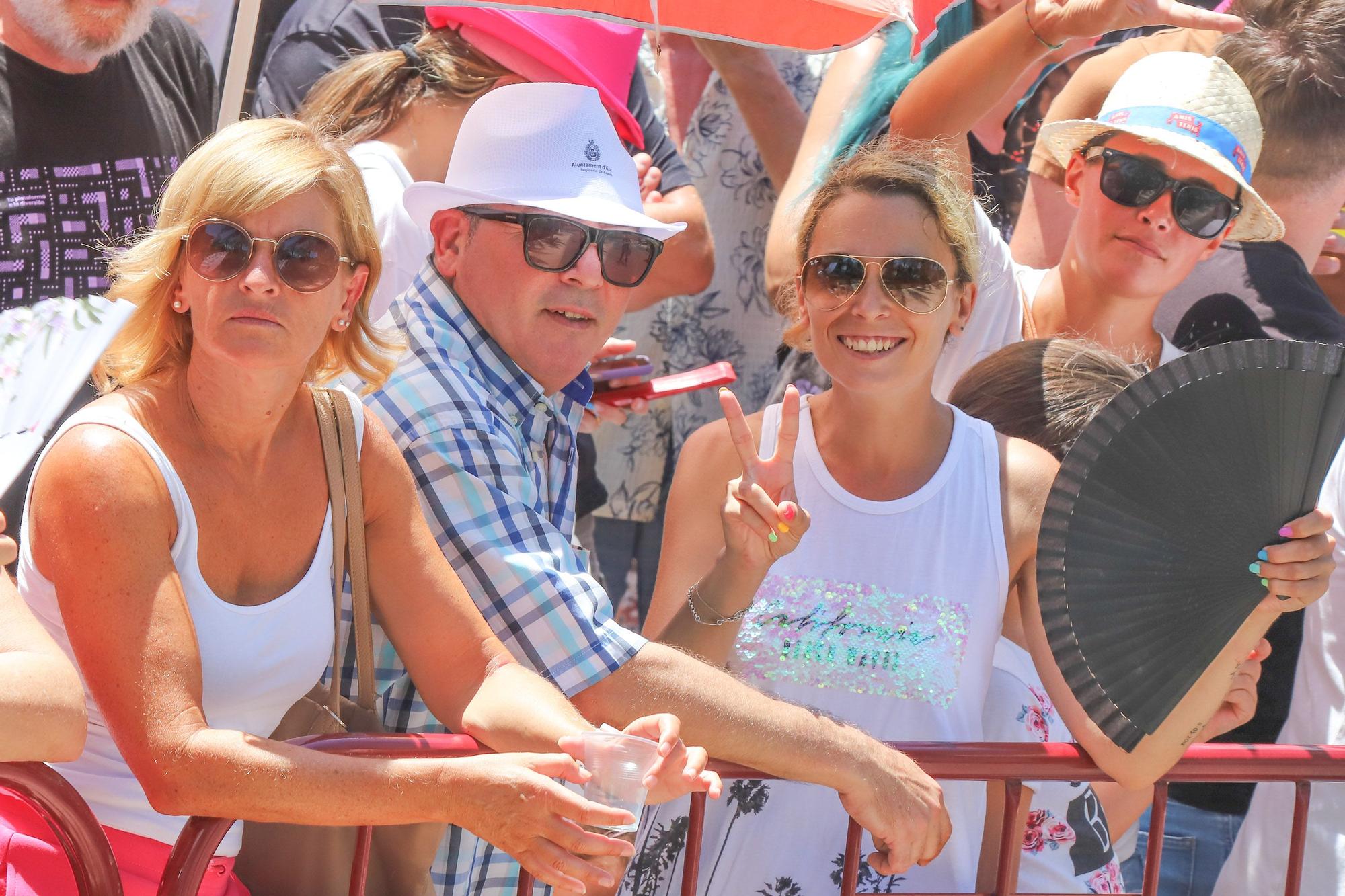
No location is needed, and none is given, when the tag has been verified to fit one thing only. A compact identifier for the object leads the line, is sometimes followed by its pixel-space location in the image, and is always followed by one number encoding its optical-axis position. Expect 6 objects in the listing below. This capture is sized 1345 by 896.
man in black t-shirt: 6.23
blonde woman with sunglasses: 3.89
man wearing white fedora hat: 4.75
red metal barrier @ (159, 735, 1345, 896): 4.38
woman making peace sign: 5.14
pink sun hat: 6.96
